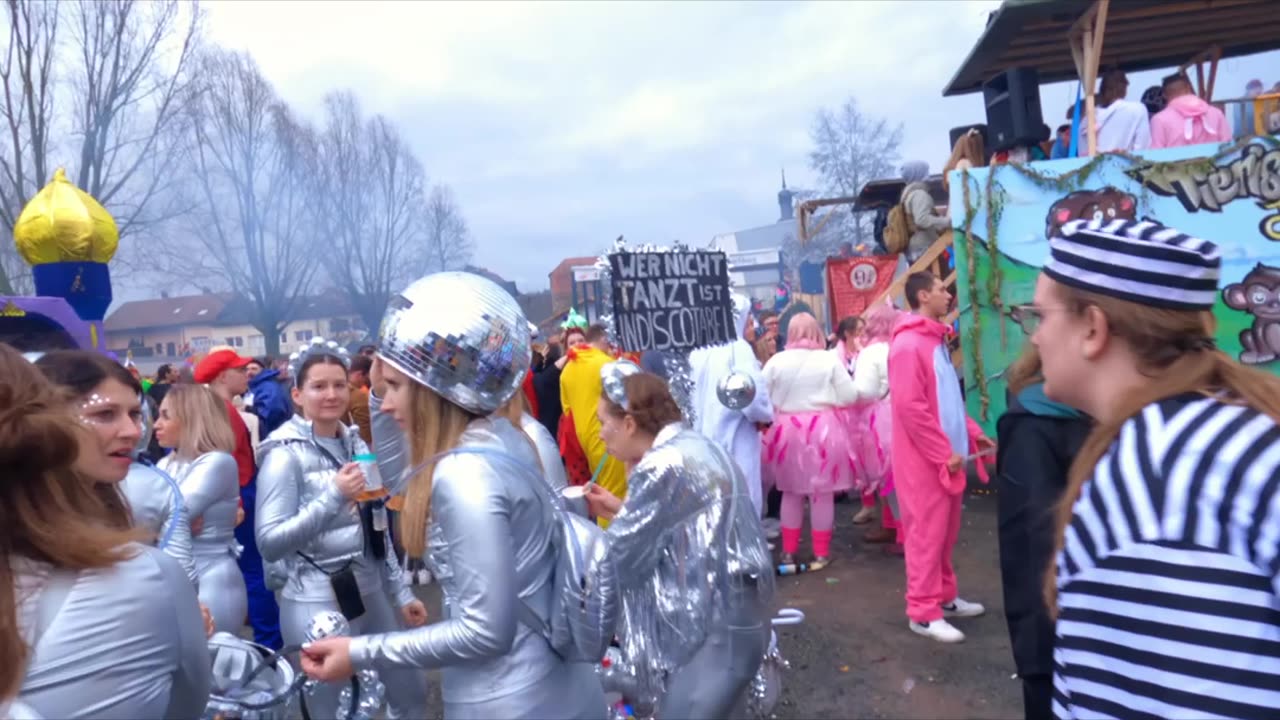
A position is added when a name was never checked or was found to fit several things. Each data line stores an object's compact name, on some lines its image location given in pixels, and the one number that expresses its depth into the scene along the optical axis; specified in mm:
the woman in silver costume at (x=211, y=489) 3996
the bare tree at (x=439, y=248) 35281
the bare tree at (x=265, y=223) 26219
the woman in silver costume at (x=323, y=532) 3486
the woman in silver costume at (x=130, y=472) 2387
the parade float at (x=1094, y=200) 7395
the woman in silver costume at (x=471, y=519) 1959
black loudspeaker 8445
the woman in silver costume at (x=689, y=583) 3012
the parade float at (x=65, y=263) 5945
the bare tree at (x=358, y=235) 30672
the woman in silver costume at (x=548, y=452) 4191
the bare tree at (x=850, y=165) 25938
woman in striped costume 1248
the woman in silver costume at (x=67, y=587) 1449
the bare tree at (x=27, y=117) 15195
